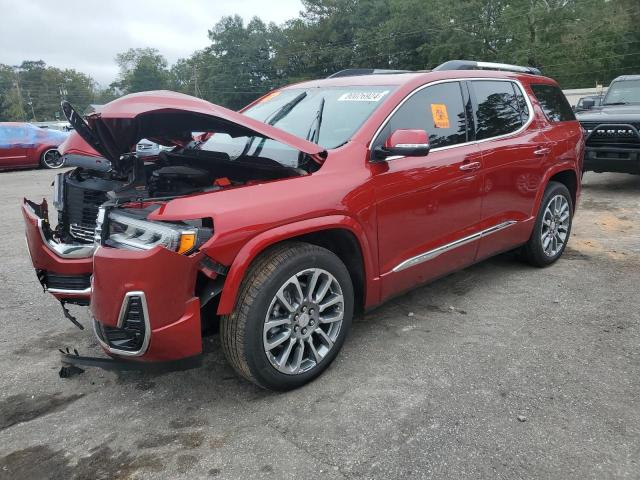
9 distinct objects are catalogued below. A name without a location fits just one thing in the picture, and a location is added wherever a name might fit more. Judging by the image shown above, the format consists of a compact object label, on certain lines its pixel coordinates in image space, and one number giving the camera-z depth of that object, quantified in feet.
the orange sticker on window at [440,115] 12.14
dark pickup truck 25.85
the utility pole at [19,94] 271.12
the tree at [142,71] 301.22
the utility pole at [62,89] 307.46
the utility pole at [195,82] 232.53
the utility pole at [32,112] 291.17
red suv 8.38
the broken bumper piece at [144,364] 8.61
